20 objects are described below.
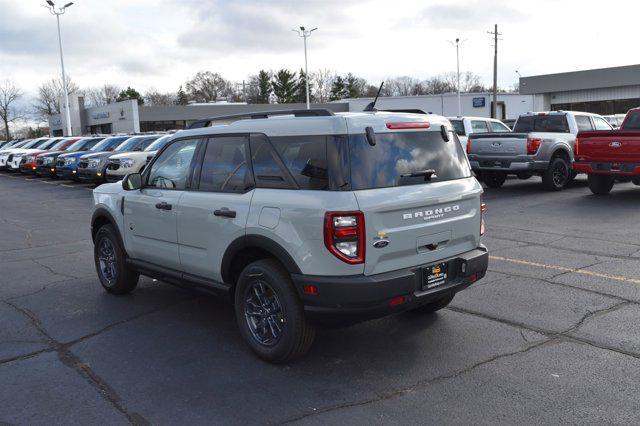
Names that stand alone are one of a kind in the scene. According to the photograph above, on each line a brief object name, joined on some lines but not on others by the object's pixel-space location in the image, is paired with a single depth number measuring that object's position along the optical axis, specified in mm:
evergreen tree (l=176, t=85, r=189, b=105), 110606
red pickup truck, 11992
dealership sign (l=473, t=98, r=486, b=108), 65125
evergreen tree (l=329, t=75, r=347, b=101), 105375
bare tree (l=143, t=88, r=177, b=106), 115875
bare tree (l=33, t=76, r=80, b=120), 99812
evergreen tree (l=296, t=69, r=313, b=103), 97500
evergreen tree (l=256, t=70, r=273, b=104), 99375
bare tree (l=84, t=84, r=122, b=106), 121125
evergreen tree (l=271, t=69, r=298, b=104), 95938
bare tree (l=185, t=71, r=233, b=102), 111250
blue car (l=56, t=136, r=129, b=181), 20781
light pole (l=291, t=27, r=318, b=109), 52334
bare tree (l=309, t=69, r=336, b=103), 111250
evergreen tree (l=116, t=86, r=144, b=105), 98812
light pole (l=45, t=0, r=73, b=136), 39625
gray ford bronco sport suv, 4000
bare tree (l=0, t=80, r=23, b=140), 89281
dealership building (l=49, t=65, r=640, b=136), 50906
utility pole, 52438
